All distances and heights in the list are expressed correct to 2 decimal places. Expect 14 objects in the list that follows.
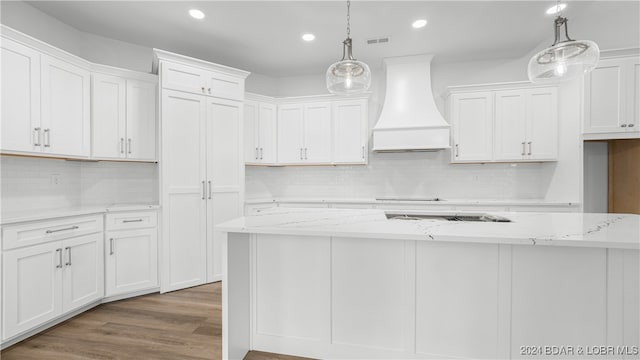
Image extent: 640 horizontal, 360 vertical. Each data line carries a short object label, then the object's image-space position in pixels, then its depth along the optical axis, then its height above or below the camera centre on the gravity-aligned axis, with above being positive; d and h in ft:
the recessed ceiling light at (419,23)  9.85 +5.47
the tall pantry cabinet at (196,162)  9.93 +0.59
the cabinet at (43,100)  7.14 +2.20
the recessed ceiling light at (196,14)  9.20 +5.44
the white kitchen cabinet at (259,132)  13.38 +2.22
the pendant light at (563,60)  5.43 +2.36
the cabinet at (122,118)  9.50 +2.10
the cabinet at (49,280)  6.56 -2.69
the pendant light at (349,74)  6.46 +2.40
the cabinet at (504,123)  11.66 +2.35
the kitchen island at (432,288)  4.90 -2.14
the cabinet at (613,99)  9.98 +2.84
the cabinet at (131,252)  9.07 -2.47
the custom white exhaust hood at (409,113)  12.00 +2.88
